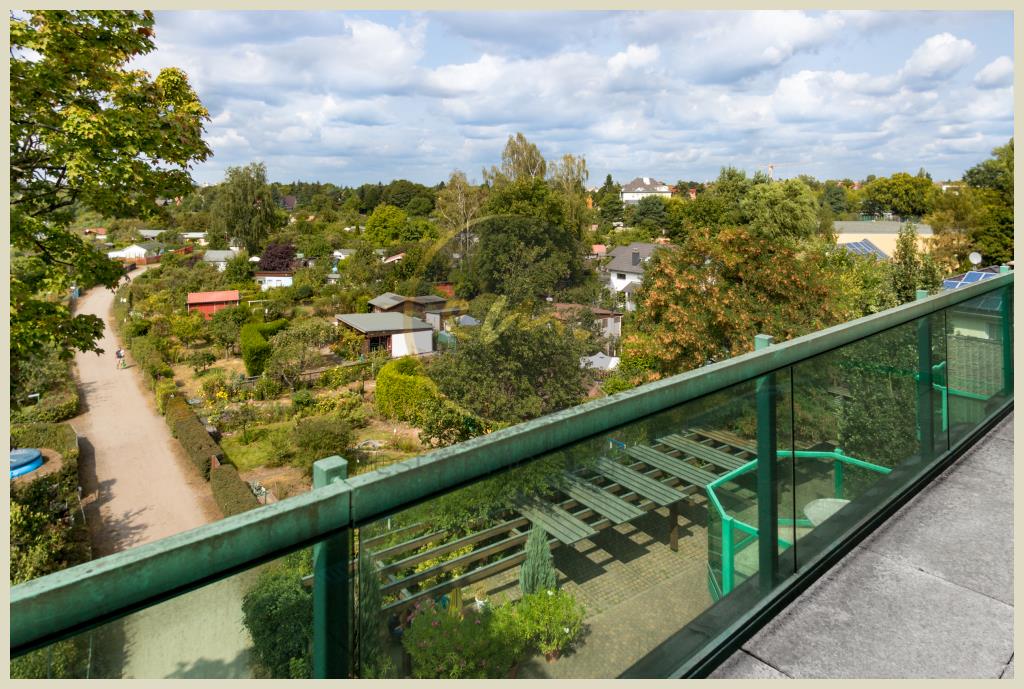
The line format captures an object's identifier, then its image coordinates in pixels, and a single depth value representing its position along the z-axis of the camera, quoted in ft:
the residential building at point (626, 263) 148.36
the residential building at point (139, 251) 214.28
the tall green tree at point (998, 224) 122.42
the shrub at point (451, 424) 58.29
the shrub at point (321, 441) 67.15
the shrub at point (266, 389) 91.97
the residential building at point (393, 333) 99.40
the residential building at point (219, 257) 185.78
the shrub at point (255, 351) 100.99
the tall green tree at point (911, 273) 75.95
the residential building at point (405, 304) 87.35
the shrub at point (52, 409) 81.36
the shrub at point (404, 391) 72.74
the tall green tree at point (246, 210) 213.87
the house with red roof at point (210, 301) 139.95
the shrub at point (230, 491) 56.13
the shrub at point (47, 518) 40.38
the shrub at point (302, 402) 84.64
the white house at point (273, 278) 171.42
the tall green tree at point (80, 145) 33.63
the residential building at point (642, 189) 453.99
